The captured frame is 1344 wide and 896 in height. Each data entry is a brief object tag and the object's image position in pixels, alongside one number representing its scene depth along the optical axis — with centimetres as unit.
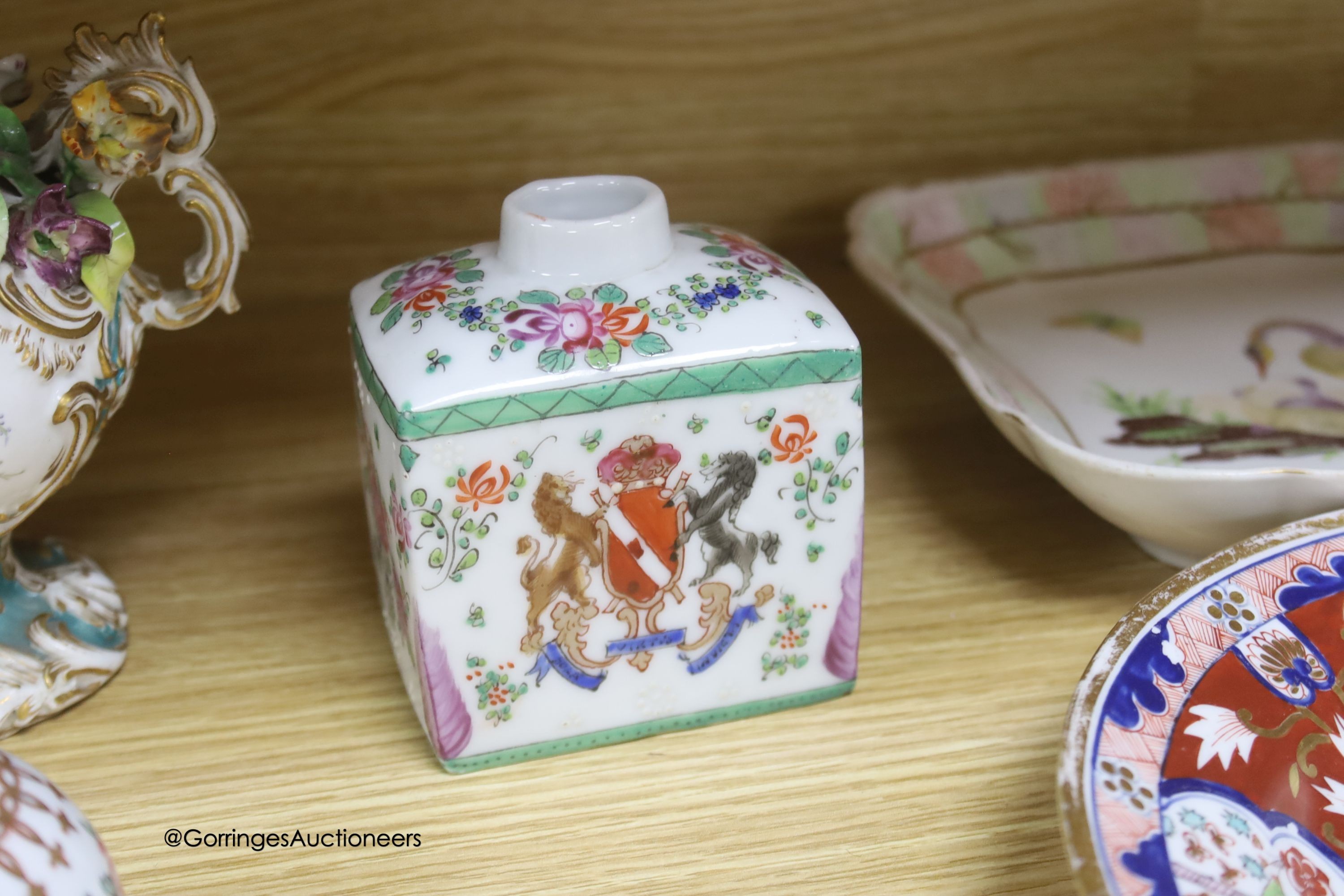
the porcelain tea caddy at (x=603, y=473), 46
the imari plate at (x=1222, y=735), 38
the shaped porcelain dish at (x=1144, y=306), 66
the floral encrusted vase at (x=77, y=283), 48
